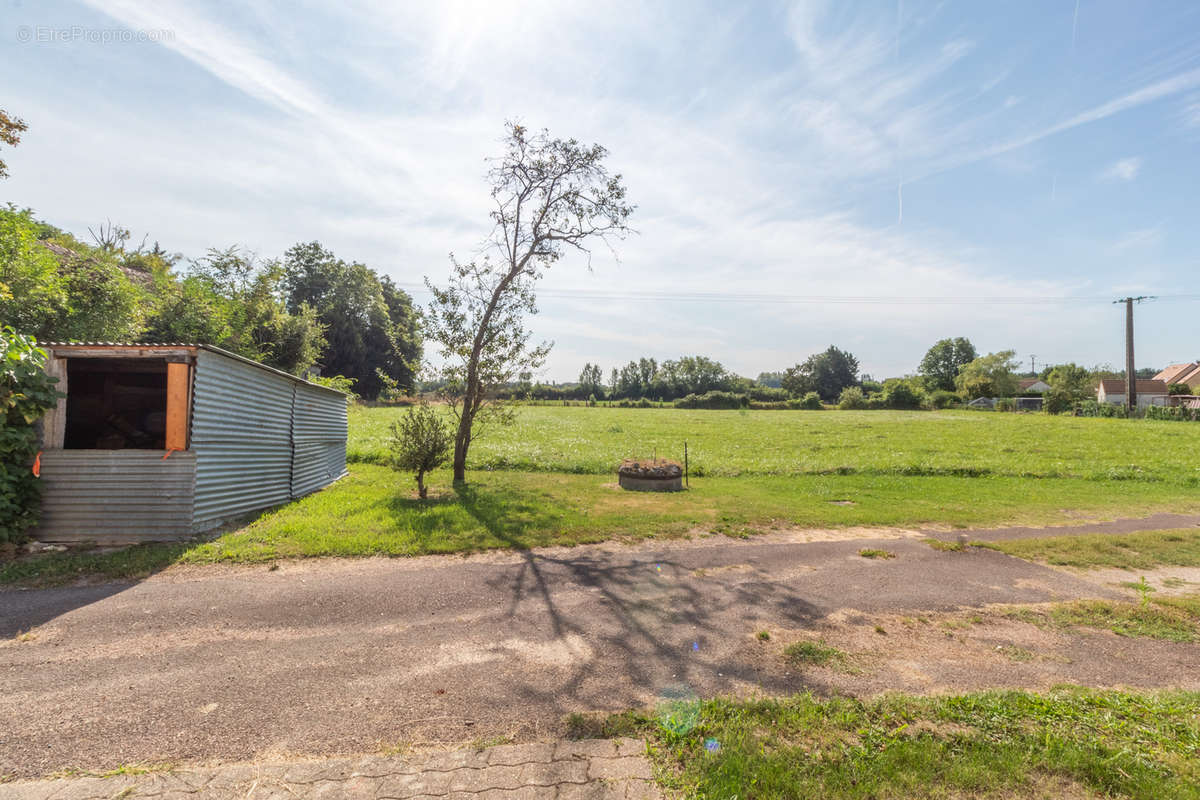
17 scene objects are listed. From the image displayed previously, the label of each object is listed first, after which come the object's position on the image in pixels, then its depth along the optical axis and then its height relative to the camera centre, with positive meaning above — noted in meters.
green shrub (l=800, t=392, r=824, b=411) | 80.75 +1.85
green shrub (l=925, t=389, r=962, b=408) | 74.25 +2.49
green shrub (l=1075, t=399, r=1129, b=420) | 46.22 +0.78
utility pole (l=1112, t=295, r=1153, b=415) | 45.97 +5.24
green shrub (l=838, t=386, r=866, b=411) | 78.50 +2.25
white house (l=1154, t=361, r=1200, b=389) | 68.00 +6.88
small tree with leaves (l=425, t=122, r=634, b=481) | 14.94 +3.33
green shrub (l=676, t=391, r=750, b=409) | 80.69 +1.79
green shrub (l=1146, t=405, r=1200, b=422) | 41.75 +0.46
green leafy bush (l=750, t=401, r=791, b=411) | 81.69 +1.13
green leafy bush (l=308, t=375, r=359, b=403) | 23.56 +1.17
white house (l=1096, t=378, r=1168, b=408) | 68.18 +4.03
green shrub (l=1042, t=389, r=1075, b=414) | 56.69 +1.66
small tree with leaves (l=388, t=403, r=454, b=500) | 11.89 -0.99
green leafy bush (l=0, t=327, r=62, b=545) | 6.81 -0.35
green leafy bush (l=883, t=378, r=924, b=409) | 76.38 +2.82
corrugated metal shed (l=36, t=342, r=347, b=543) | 7.54 -1.17
